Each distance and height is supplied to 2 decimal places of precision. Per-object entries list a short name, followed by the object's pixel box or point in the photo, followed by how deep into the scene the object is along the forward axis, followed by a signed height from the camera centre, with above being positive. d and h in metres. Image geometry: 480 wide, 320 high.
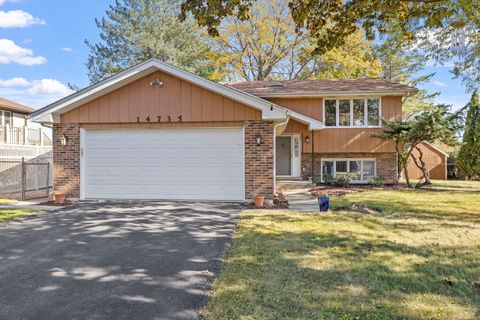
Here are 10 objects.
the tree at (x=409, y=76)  26.09 +7.28
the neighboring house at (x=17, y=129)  16.86 +1.93
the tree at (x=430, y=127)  12.68 +1.47
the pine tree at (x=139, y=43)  25.38 +10.03
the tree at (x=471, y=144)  14.30 +0.91
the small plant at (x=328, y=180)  14.95 -0.73
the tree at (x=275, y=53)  24.09 +8.59
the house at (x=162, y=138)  9.78 +0.83
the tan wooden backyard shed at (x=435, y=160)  21.31 +0.26
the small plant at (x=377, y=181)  14.98 -0.81
